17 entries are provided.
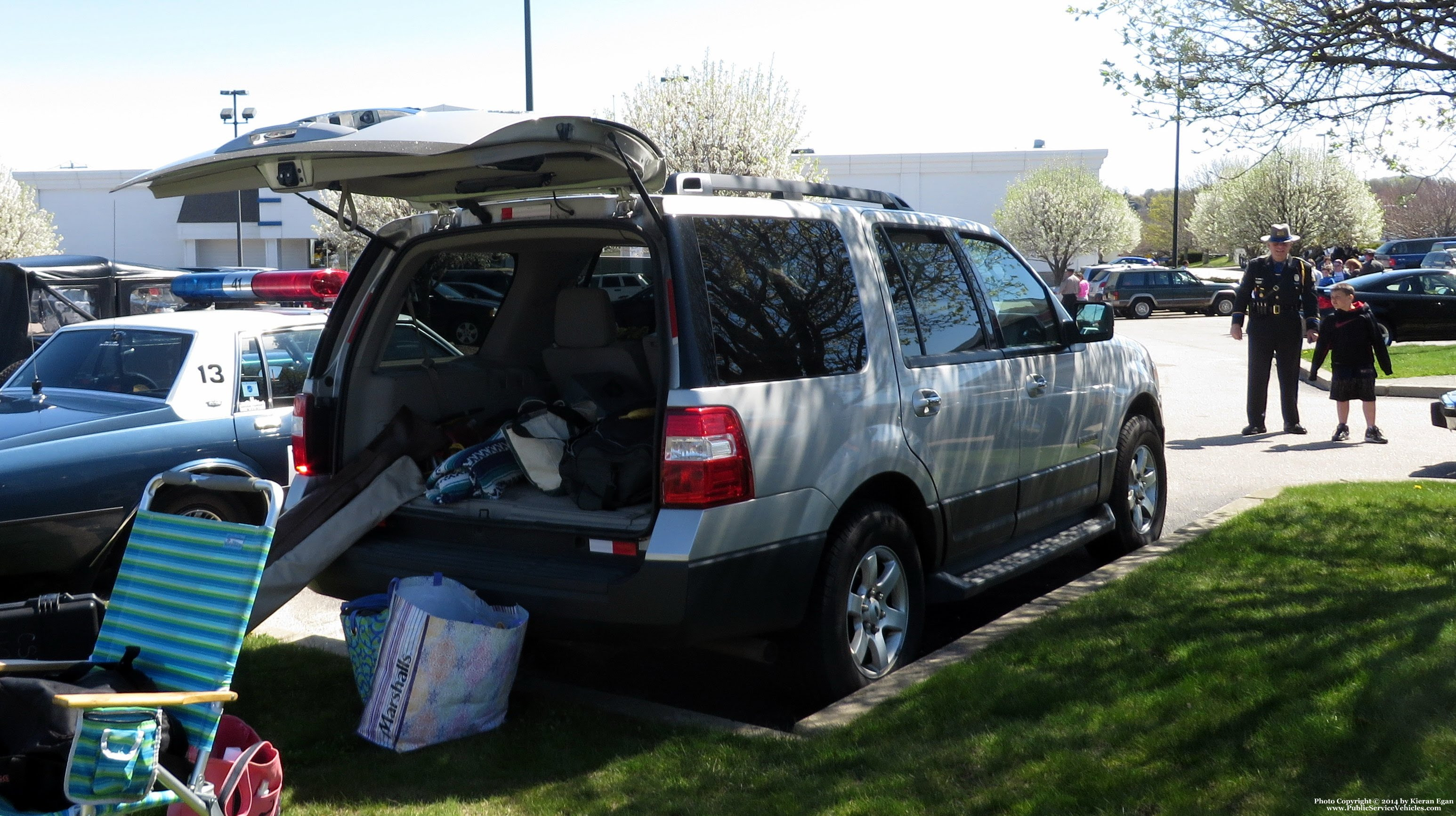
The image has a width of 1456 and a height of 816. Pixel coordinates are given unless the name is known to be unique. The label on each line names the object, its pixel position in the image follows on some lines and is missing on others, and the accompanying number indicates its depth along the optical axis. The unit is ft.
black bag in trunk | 14.99
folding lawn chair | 10.13
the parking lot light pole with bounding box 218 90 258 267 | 124.26
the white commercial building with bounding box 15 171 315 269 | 185.78
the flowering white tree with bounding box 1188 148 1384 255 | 165.37
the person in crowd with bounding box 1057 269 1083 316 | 76.02
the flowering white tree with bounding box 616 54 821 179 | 78.48
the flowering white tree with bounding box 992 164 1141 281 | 179.73
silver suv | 13.66
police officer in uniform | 38.42
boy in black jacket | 37.35
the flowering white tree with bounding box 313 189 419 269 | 101.81
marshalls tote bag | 13.75
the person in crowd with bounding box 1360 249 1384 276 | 102.06
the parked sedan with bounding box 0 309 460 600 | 19.88
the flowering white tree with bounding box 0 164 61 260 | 139.33
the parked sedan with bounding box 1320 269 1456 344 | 76.54
